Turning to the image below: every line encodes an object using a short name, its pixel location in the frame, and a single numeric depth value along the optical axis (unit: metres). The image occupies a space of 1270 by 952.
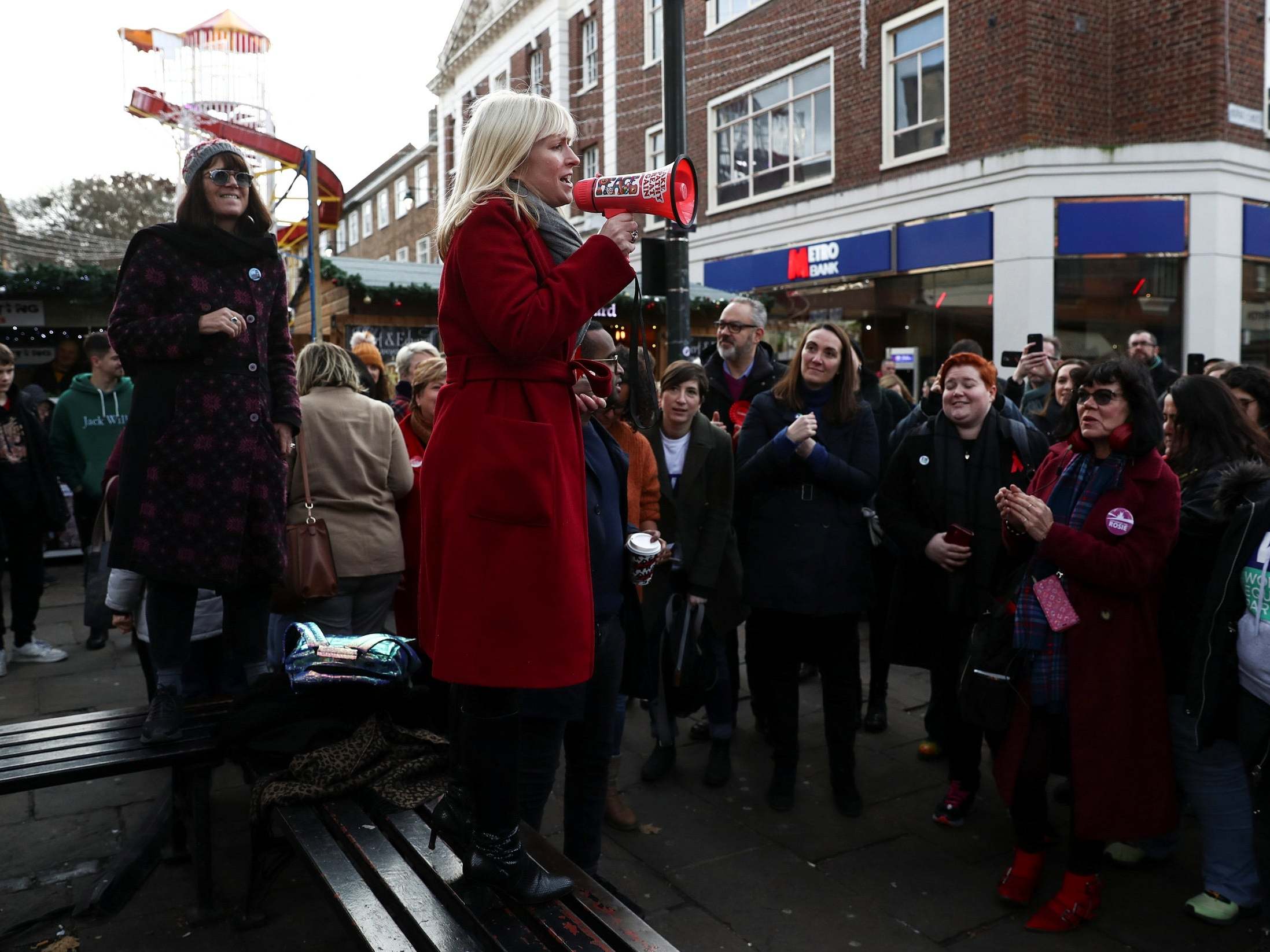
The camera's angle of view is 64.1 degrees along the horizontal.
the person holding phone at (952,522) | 4.00
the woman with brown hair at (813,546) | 4.14
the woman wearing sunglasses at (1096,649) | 3.19
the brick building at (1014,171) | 14.16
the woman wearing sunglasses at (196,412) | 3.14
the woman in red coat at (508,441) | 1.96
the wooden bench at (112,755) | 2.93
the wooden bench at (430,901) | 2.11
